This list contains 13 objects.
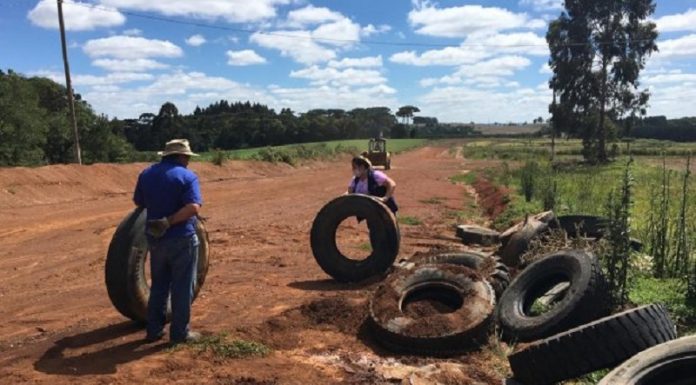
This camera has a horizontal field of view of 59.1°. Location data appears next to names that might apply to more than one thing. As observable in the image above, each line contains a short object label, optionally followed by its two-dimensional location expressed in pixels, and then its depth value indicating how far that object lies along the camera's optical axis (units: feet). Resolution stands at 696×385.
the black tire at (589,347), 15.97
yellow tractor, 124.57
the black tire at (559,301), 19.98
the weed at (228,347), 18.21
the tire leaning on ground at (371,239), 28.45
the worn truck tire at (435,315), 19.54
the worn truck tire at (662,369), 13.88
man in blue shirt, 18.51
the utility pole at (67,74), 86.12
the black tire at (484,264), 24.64
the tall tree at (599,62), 147.64
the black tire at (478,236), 38.88
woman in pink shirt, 29.60
